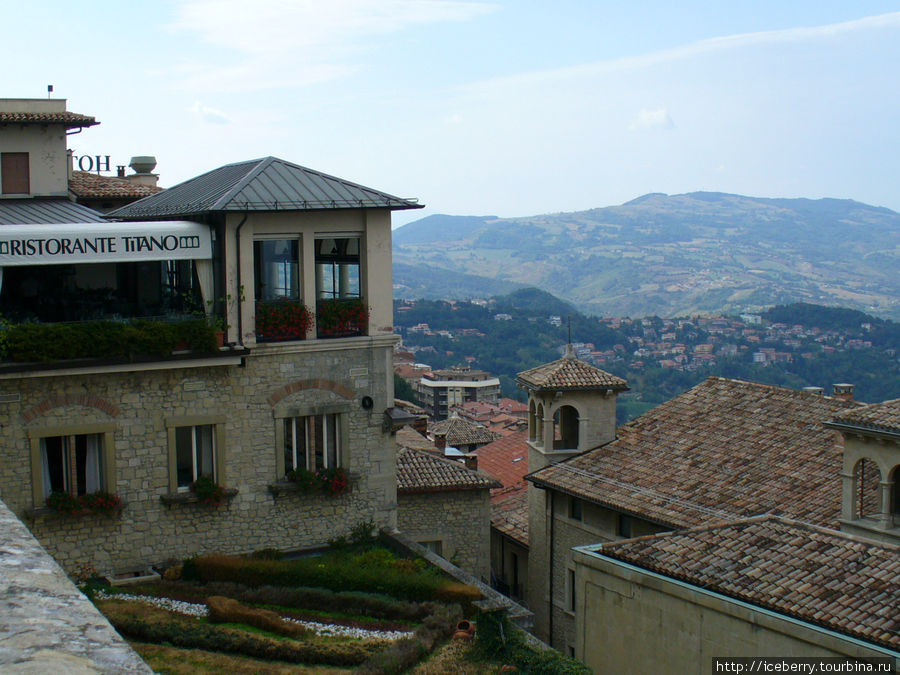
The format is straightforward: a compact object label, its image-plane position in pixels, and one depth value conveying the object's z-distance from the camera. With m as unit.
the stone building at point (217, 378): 21.25
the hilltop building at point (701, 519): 15.70
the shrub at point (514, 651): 17.33
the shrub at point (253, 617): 19.19
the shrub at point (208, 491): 22.38
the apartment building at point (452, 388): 149.00
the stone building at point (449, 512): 28.98
